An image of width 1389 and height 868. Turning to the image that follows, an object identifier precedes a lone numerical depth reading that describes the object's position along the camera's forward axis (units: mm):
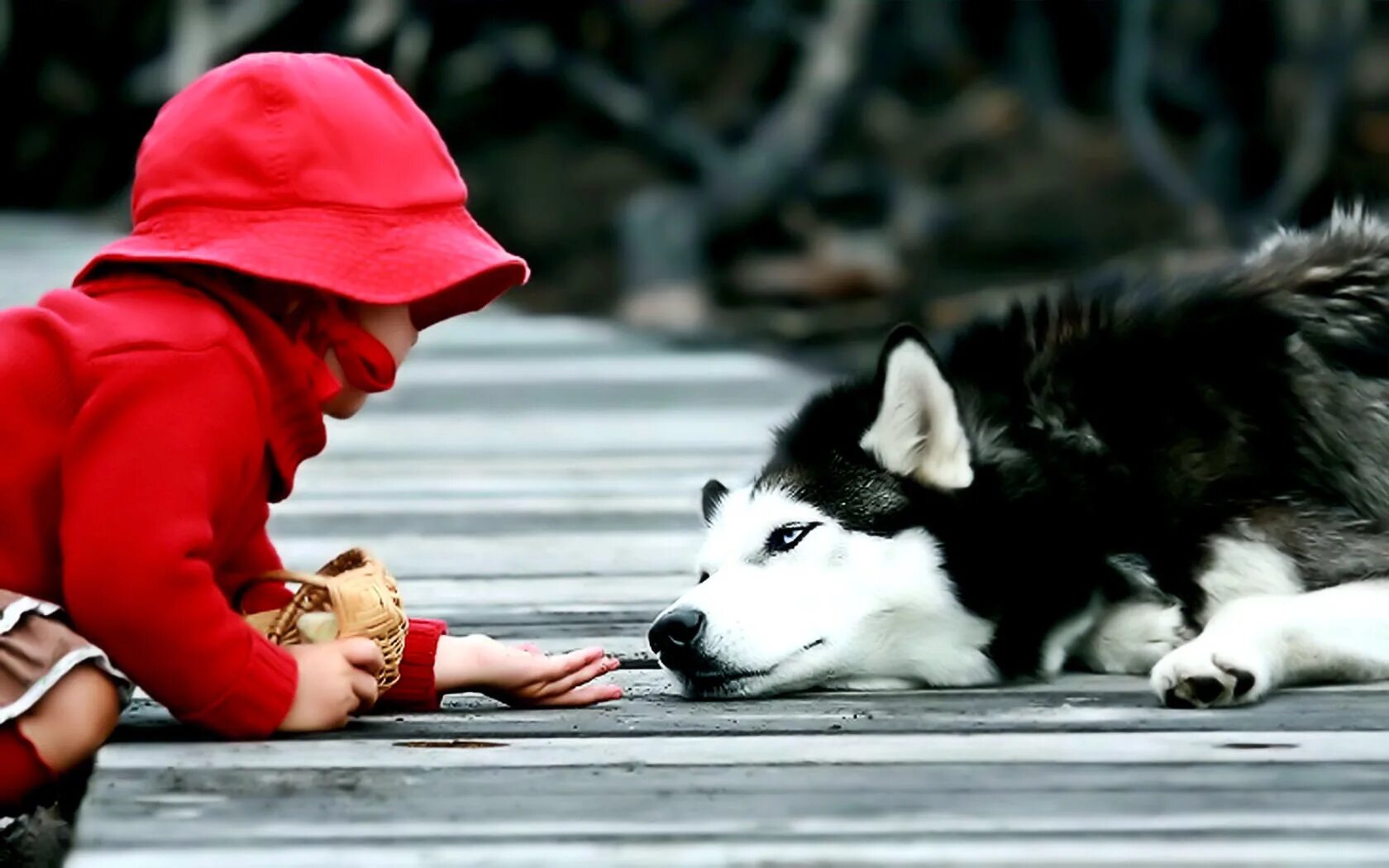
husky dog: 5496
